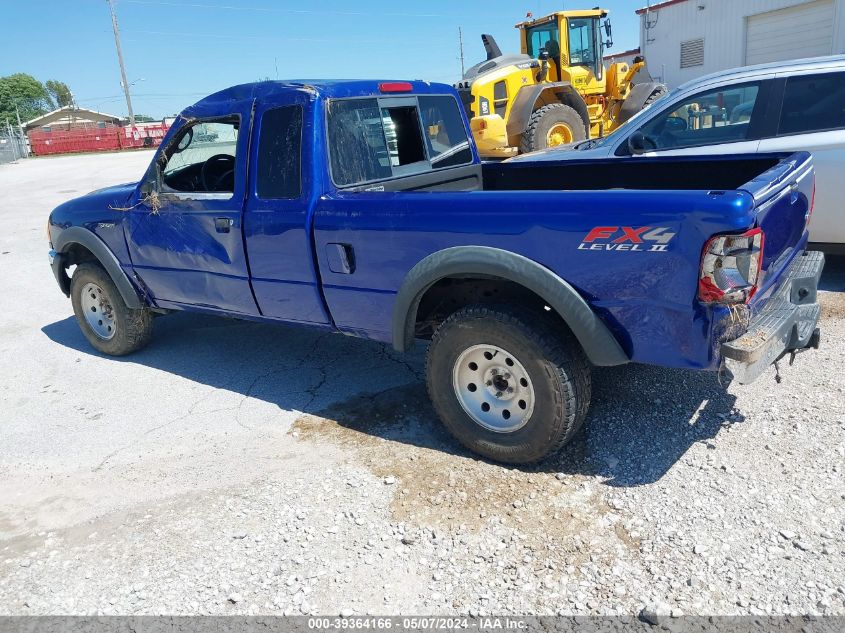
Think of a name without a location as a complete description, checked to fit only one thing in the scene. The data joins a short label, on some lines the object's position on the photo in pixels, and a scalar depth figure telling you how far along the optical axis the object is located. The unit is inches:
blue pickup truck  114.6
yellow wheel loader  506.6
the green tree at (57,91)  5265.8
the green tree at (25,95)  4141.2
